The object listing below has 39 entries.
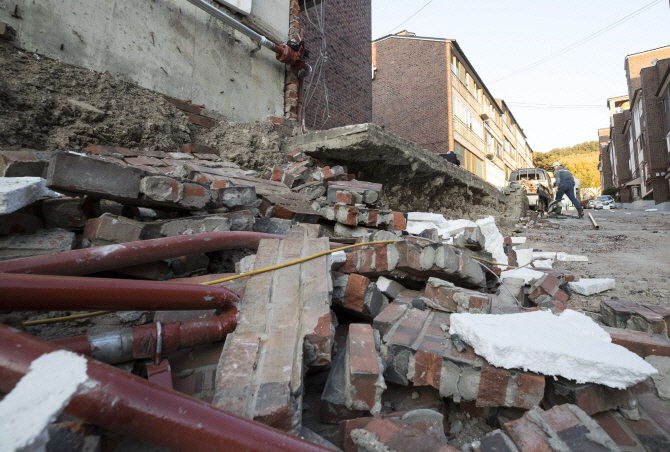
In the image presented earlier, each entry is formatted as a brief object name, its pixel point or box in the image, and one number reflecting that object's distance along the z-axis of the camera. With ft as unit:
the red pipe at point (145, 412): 2.49
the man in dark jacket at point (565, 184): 33.56
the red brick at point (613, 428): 3.92
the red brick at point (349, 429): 3.47
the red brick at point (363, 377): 4.05
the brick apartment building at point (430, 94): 67.15
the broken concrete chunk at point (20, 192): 5.34
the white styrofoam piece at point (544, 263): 12.65
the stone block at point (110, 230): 6.44
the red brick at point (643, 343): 5.36
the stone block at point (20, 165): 6.93
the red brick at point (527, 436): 3.37
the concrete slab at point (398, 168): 13.29
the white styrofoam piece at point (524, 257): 13.70
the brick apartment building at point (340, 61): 22.70
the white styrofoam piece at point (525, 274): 9.23
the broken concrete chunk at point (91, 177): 5.97
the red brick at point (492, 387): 4.25
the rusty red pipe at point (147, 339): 3.95
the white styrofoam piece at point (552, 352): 4.15
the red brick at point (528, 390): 4.16
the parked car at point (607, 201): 83.74
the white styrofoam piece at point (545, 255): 14.40
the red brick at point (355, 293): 6.12
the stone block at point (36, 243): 5.74
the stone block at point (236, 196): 8.55
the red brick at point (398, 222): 11.23
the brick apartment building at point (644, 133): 68.85
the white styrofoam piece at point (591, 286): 9.43
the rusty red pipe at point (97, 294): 3.59
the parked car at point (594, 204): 78.43
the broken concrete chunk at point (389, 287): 6.93
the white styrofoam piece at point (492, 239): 13.06
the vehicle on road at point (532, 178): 51.94
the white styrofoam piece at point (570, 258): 13.98
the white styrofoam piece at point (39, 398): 2.14
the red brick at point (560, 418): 3.55
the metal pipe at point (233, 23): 13.57
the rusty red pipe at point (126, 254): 4.67
